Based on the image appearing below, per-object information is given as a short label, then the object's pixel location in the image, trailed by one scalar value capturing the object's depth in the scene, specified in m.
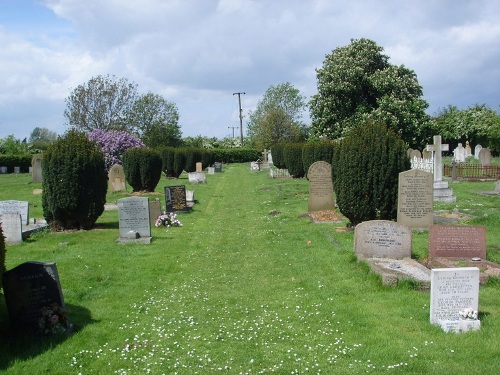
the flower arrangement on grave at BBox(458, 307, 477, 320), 7.07
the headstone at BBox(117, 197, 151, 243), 14.32
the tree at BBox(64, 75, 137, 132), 58.06
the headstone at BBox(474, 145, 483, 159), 49.43
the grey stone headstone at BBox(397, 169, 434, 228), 13.71
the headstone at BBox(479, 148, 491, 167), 37.08
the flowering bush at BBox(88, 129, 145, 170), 37.06
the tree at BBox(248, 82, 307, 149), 76.25
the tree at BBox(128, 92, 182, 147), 79.06
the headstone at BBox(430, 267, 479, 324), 7.18
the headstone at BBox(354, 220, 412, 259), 10.83
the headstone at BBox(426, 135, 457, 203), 20.94
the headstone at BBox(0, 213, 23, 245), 13.83
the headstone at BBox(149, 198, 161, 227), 17.59
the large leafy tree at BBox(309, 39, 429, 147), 39.09
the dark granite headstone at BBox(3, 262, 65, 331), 7.14
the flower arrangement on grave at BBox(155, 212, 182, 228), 17.23
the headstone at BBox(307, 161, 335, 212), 18.95
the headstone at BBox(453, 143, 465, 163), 46.95
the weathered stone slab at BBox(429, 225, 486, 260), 10.29
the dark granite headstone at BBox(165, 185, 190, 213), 20.83
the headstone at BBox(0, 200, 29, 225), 15.57
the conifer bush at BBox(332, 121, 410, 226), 14.14
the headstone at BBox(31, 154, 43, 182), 36.57
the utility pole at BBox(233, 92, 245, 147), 91.50
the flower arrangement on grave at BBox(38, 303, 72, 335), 7.08
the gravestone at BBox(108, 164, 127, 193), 29.15
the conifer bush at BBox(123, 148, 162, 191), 27.89
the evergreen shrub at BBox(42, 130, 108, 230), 15.69
